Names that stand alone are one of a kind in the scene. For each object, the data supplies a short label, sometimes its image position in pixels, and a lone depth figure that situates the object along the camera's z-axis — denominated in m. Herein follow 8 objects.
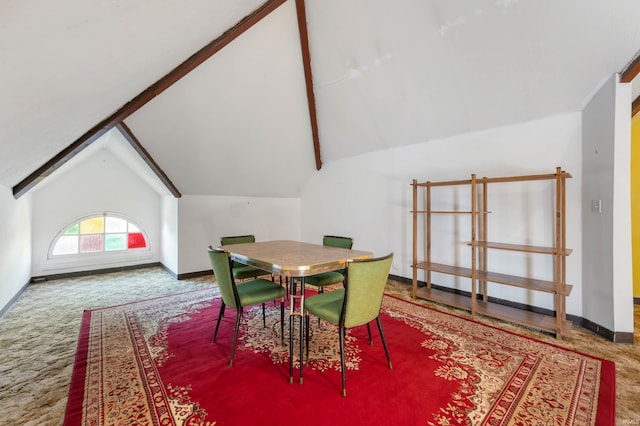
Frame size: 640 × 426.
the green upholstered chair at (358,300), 1.84
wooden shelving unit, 2.68
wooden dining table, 1.97
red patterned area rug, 1.62
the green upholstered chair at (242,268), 3.21
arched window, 5.13
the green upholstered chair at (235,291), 2.22
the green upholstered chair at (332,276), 2.89
